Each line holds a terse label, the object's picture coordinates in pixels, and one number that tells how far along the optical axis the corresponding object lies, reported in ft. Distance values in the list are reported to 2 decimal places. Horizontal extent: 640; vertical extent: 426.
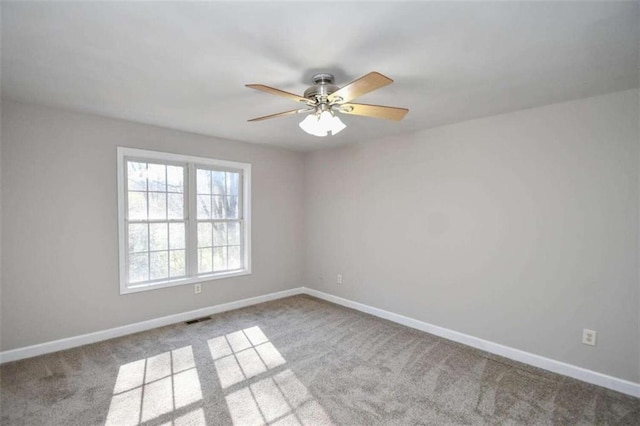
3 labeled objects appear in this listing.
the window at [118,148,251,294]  11.41
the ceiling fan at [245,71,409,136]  6.84
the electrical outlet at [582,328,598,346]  8.32
